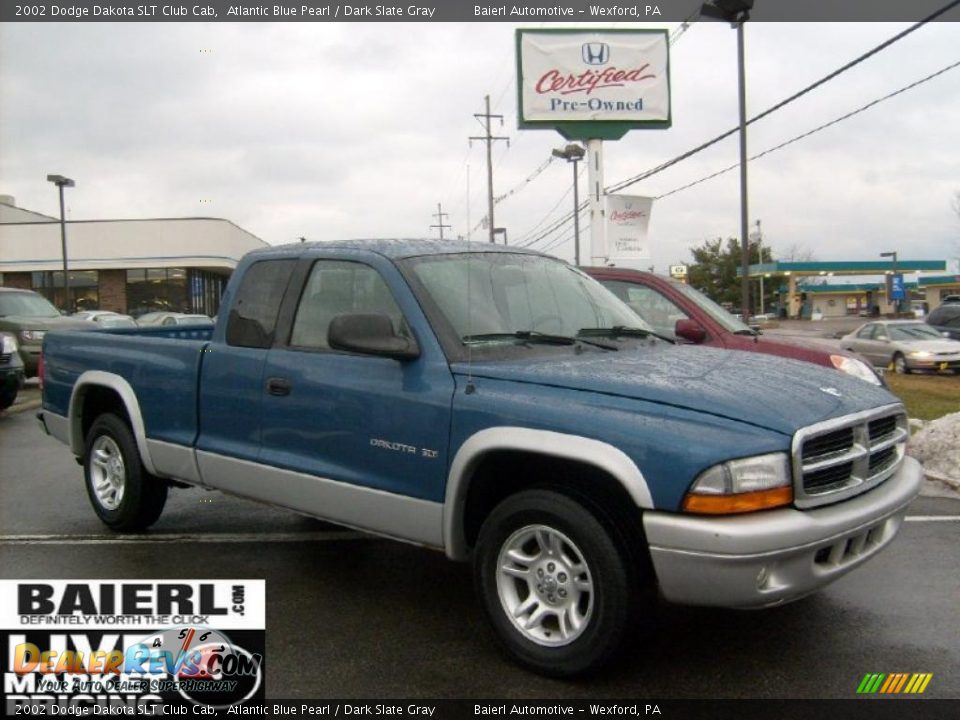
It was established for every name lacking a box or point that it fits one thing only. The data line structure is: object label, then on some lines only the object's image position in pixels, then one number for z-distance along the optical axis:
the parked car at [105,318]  22.09
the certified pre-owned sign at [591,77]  20.47
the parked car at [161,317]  21.12
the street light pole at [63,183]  29.92
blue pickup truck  3.25
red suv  7.16
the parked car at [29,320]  15.60
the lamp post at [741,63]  13.62
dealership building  39.50
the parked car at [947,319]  25.01
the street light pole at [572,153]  24.11
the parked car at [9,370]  11.73
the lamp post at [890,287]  57.66
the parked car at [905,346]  20.83
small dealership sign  21.59
